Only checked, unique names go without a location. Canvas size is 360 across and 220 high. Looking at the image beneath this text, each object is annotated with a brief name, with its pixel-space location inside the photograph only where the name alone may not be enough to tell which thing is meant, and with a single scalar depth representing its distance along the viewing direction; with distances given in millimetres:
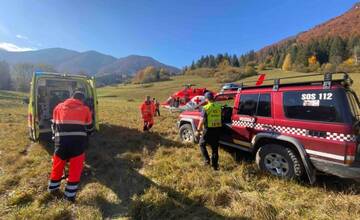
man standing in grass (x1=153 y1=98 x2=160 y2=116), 16266
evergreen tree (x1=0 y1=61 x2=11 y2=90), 64625
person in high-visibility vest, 5441
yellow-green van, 6922
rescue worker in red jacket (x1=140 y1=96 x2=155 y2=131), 10039
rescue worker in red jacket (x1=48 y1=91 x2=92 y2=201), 4277
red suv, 3809
